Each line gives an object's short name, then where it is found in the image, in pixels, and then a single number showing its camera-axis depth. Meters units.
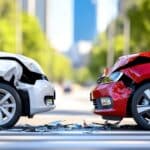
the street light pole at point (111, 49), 61.81
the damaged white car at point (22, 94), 7.42
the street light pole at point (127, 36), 51.94
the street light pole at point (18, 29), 57.50
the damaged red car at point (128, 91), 7.40
